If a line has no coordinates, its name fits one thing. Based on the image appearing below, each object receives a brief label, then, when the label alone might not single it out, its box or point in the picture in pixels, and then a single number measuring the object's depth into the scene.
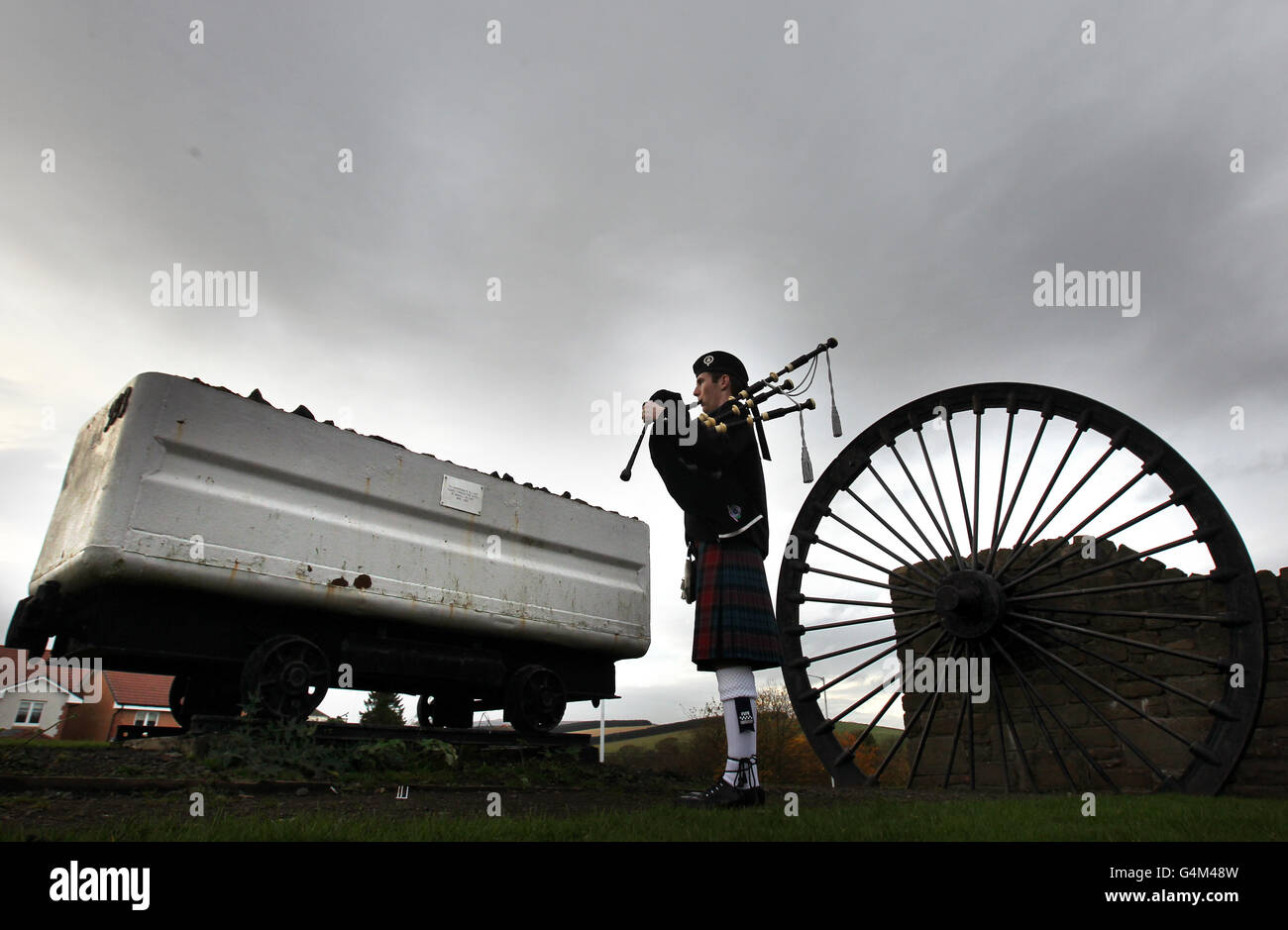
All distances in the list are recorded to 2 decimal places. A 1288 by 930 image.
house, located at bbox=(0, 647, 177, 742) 29.22
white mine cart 3.81
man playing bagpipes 3.72
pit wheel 5.29
